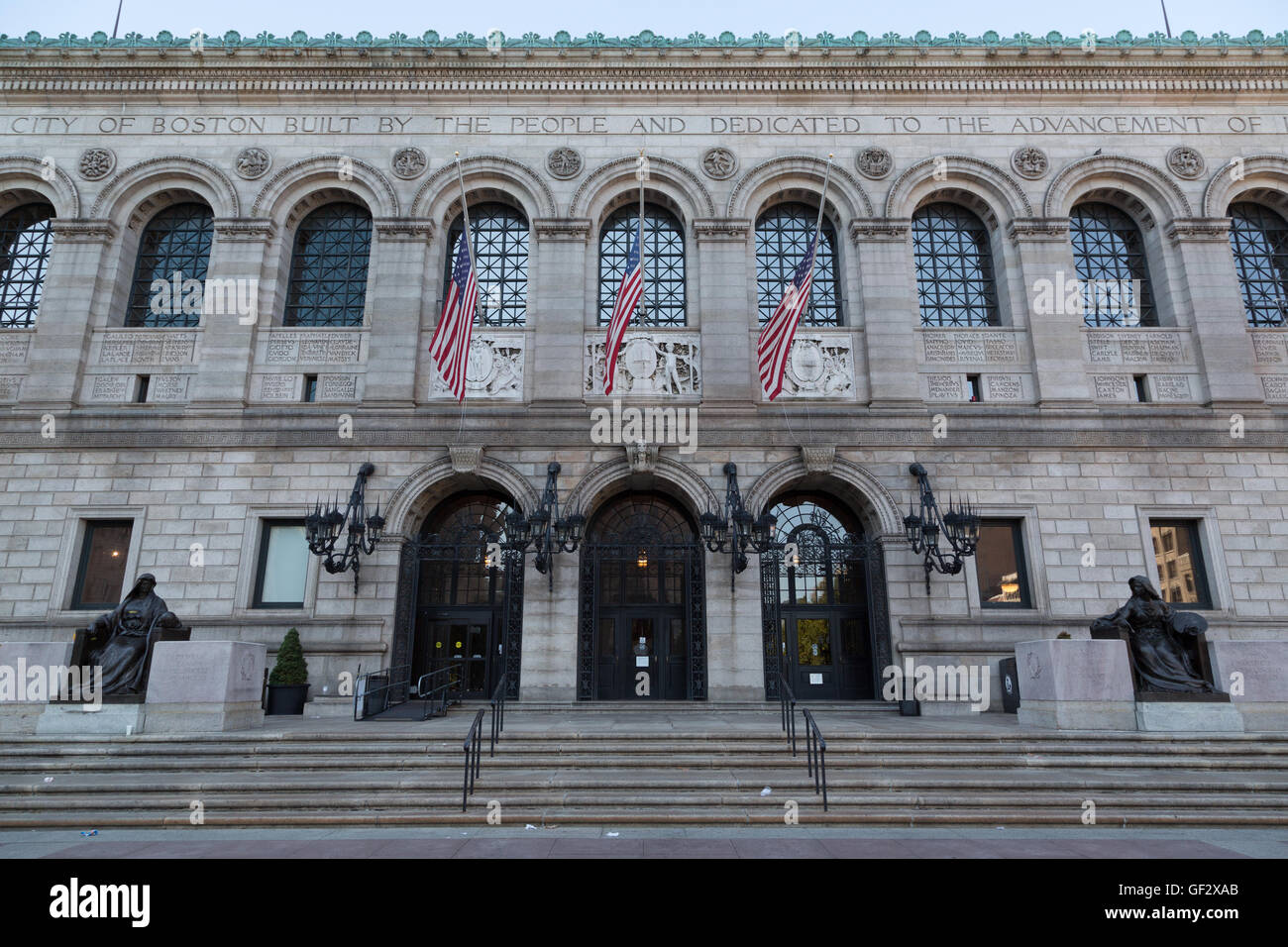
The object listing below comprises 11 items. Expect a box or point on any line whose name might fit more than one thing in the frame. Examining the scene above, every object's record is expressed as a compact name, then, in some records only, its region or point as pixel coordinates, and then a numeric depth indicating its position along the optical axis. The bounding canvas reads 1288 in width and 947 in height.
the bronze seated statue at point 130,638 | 13.66
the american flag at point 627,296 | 17.41
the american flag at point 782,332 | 17.17
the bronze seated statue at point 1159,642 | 13.55
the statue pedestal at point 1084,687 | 13.33
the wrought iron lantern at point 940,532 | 16.88
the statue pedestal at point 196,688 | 13.34
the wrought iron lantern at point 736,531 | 17.42
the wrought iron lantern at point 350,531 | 16.69
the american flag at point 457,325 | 17.28
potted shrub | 16.81
